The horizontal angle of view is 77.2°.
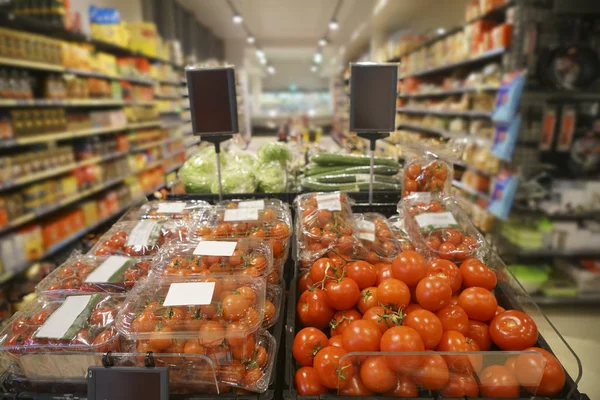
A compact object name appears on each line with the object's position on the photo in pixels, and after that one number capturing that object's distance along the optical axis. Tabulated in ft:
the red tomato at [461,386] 2.79
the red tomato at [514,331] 3.09
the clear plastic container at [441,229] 4.12
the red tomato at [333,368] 2.80
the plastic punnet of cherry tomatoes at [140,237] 4.38
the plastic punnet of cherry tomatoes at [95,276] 3.70
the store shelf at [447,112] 13.81
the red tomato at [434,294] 3.26
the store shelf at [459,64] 11.69
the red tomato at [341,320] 3.44
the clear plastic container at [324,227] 4.33
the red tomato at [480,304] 3.36
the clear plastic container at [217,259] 3.66
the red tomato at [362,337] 2.97
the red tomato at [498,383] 2.75
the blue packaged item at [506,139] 10.52
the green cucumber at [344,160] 6.74
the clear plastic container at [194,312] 2.90
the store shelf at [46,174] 9.88
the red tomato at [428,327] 3.01
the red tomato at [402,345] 2.76
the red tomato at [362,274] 3.76
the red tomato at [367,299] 3.51
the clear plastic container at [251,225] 4.33
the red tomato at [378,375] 2.74
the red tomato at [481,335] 3.29
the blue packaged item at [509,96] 10.02
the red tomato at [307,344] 3.13
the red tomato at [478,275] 3.64
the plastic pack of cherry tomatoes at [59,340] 2.93
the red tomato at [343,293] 3.49
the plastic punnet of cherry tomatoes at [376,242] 4.38
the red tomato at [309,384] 2.90
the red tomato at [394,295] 3.31
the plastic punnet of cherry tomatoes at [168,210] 5.14
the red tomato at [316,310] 3.58
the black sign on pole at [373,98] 5.06
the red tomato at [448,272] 3.61
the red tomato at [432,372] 2.77
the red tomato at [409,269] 3.52
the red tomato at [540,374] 2.70
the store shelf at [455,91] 12.93
